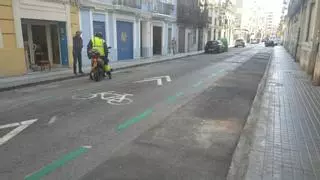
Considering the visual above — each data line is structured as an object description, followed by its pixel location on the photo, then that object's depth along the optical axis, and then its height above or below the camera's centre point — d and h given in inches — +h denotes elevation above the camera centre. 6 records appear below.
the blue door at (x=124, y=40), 822.2 -4.8
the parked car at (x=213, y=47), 1357.0 -40.1
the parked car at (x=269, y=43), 2455.7 -38.1
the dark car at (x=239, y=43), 2289.2 -35.8
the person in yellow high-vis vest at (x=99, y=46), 459.9 -12.4
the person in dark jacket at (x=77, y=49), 527.5 -19.8
